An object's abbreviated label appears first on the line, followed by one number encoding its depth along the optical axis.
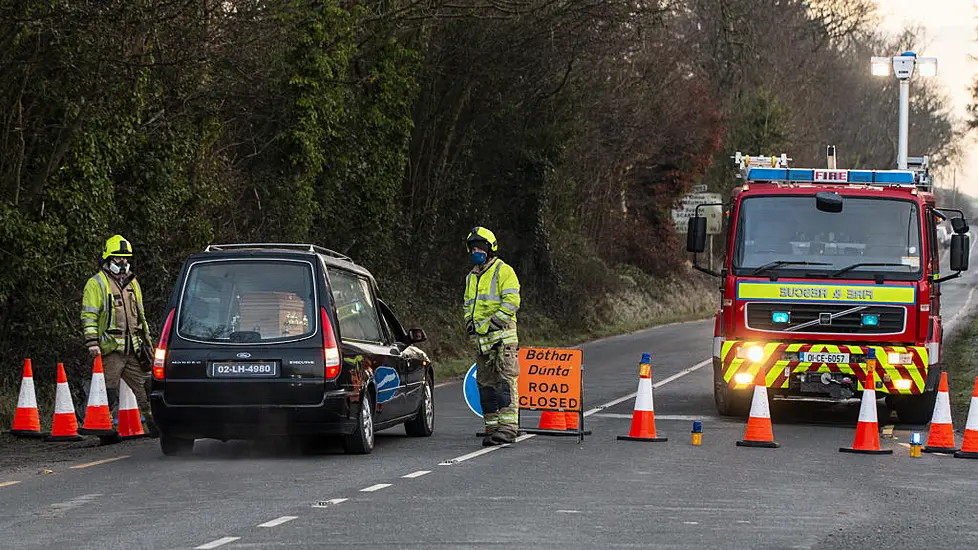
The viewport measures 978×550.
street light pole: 22.48
